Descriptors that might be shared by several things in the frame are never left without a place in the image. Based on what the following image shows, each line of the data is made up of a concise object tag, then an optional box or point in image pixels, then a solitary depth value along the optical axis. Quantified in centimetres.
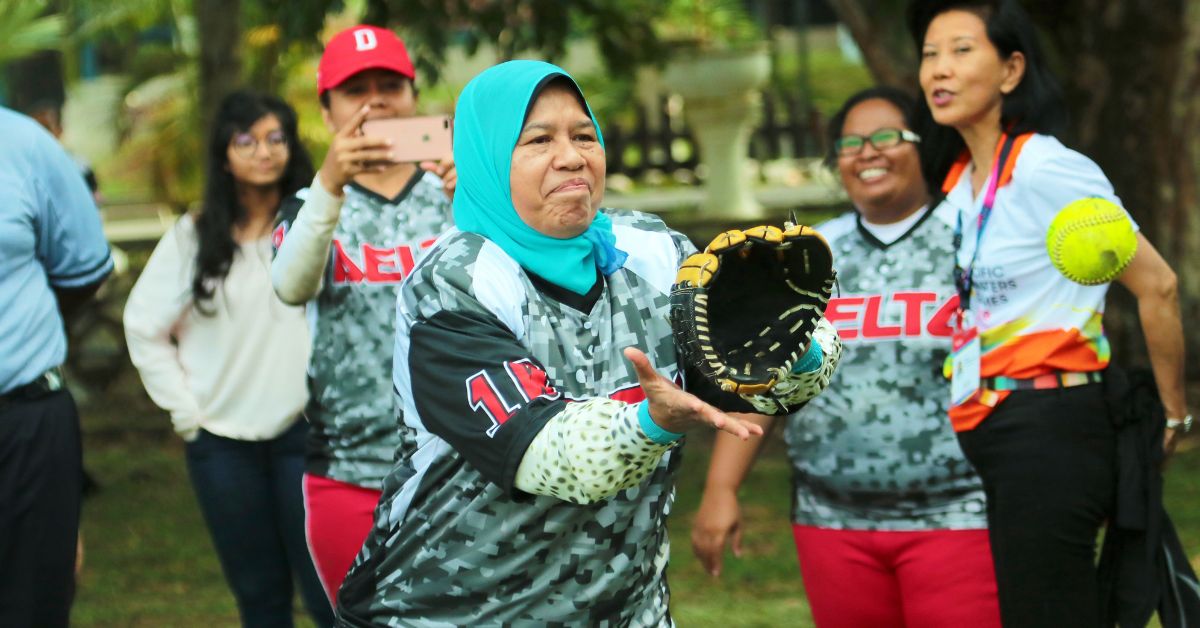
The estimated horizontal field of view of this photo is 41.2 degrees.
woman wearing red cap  445
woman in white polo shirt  400
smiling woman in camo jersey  422
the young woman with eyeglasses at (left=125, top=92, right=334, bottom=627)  502
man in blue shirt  421
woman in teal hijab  276
